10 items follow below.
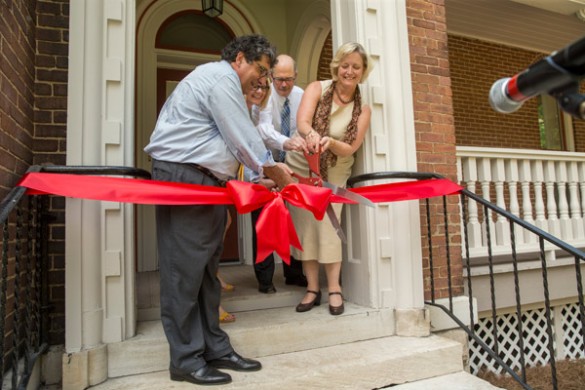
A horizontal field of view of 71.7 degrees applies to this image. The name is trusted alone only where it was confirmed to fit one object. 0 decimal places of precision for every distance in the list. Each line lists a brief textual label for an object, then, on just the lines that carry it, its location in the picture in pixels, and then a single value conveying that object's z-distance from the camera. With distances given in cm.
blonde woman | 279
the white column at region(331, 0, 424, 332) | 299
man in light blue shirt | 206
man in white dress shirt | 283
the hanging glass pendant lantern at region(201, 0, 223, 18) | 462
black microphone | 87
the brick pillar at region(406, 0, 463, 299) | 340
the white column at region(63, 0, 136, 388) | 226
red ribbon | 200
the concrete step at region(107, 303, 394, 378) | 227
